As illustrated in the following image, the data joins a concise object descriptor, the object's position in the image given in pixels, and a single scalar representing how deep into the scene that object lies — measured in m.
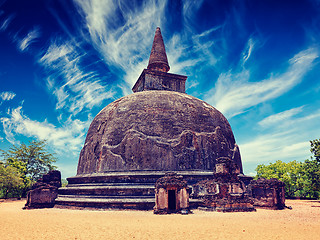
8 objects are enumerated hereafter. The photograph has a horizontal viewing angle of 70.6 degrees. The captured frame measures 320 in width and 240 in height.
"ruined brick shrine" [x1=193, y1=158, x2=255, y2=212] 11.32
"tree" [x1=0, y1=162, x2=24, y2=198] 20.70
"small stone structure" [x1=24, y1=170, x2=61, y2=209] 13.72
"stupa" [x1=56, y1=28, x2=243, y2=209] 12.47
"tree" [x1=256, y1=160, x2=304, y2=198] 26.89
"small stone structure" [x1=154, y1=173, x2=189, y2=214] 10.57
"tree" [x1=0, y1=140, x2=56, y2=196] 24.00
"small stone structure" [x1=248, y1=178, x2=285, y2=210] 13.03
